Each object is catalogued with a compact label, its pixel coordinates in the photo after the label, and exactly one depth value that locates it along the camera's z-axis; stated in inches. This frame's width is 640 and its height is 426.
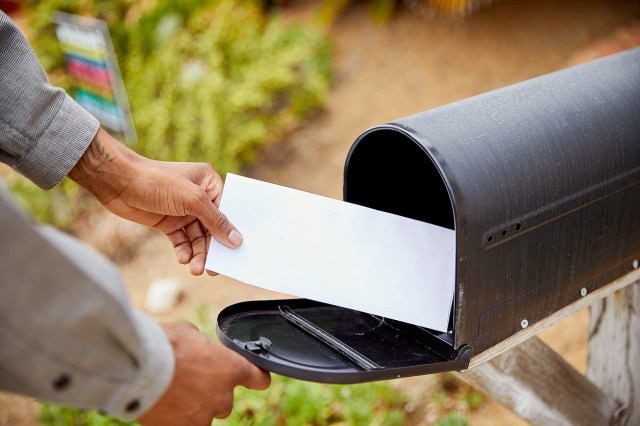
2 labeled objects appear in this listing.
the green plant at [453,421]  104.0
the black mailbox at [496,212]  55.2
